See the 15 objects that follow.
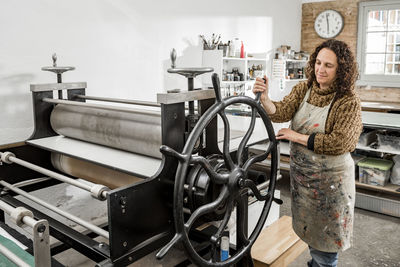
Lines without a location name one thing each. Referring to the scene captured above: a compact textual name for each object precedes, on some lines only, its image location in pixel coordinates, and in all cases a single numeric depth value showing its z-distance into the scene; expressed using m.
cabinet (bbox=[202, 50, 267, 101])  4.53
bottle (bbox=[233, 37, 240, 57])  4.84
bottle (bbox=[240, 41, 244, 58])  4.96
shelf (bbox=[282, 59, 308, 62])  5.92
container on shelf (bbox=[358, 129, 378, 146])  3.67
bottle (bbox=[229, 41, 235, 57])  4.78
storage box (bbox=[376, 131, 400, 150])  3.49
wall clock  6.41
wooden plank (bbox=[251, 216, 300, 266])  2.19
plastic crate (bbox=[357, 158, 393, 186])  3.56
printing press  1.28
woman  1.90
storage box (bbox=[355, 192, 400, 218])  3.52
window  6.02
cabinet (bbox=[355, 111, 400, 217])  3.49
